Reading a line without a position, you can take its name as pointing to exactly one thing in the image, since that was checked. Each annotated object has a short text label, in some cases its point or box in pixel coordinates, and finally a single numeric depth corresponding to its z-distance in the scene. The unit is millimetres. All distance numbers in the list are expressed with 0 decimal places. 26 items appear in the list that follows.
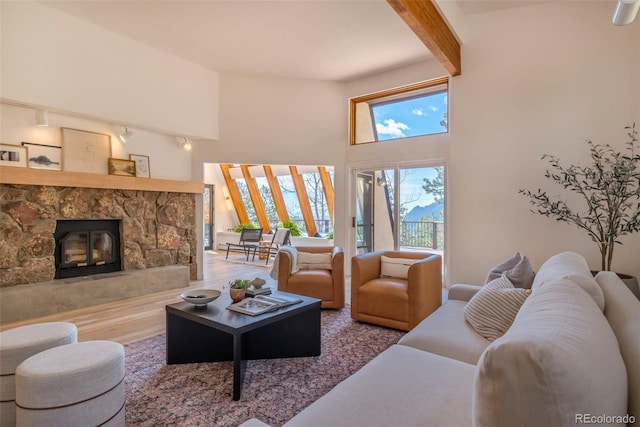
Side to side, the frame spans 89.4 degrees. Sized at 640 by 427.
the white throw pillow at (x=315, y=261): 4195
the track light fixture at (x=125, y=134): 4625
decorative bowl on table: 2393
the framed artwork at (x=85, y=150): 4148
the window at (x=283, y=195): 8889
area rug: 1885
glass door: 4996
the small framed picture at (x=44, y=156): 3834
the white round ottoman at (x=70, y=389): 1487
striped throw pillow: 1914
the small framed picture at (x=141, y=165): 4848
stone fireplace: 3729
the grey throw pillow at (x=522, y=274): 2240
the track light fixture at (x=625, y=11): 2223
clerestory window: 4945
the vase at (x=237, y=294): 2625
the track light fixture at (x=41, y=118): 3818
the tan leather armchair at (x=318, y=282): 3795
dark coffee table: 2428
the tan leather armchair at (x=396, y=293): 3055
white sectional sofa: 665
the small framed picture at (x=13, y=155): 3627
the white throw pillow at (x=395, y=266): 3535
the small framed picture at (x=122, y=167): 4555
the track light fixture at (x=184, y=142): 5336
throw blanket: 3933
